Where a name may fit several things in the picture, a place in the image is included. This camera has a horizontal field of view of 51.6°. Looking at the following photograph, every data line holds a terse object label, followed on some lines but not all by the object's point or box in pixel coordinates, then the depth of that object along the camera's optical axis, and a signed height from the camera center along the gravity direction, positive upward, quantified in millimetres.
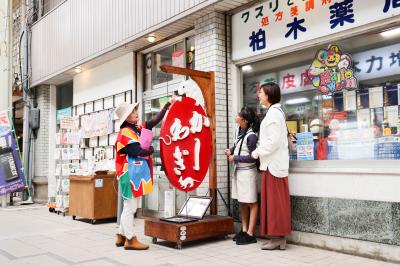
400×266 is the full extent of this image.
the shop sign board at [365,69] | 4766 +1016
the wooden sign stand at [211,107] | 6125 +649
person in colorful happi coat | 5297 -227
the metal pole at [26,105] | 11898 +1406
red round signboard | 5176 +93
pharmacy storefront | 4660 +499
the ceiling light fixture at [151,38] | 7922 +2192
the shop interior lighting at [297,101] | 5676 +687
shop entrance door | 7654 -304
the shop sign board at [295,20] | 4855 +1698
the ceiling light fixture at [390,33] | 4728 +1348
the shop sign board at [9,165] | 10609 -318
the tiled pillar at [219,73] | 6504 +1228
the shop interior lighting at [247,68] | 6543 +1312
